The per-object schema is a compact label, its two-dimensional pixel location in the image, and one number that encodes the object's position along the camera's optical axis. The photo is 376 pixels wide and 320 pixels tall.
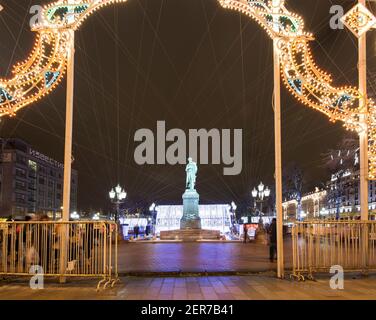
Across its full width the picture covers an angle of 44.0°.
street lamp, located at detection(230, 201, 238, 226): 60.62
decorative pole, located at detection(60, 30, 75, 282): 12.26
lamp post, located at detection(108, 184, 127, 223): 34.03
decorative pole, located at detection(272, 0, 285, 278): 12.57
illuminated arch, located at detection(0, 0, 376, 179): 12.49
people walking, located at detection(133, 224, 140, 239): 41.65
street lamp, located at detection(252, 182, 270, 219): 35.43
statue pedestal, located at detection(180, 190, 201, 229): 43.28
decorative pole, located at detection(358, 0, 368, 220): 13.56
